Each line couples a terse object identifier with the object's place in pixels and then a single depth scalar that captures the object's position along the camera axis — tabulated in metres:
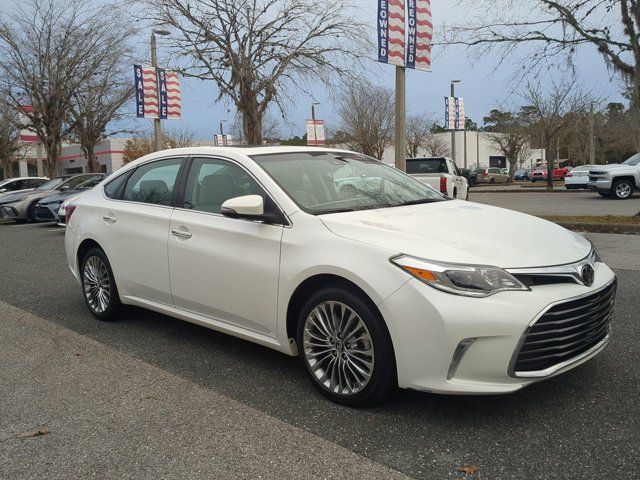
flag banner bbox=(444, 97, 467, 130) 28.61
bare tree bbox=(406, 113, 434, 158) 48.69
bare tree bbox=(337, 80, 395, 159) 35.91
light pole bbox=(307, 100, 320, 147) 25.44
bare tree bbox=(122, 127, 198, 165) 54.06
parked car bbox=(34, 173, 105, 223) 14.81
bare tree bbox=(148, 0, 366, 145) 16.94
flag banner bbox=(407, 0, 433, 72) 10.90
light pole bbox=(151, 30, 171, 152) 17.30
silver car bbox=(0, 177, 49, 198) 19.69
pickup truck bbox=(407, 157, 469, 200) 14.95
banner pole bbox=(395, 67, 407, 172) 11.25
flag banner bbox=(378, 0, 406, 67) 10.43
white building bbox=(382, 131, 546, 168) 64.75
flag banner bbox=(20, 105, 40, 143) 25.03
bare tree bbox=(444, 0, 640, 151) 11.23
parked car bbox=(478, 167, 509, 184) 46.94
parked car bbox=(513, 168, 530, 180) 51.94
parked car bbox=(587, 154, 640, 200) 18.98
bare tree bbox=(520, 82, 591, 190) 27.55
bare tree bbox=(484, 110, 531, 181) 39.66
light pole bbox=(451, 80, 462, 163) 31.46
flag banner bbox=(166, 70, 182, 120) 18.28
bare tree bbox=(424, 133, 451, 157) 53.00
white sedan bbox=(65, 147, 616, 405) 2.92
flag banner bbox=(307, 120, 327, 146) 25.39
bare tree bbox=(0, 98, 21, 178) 34.28
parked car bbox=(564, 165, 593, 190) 24.55
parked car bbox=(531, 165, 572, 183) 45.28
